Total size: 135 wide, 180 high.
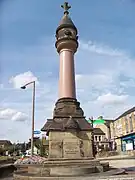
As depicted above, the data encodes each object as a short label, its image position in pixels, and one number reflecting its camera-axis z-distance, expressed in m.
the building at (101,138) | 58.36
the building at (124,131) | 40.22
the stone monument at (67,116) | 10.02
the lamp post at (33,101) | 16.58
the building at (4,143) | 94.74
